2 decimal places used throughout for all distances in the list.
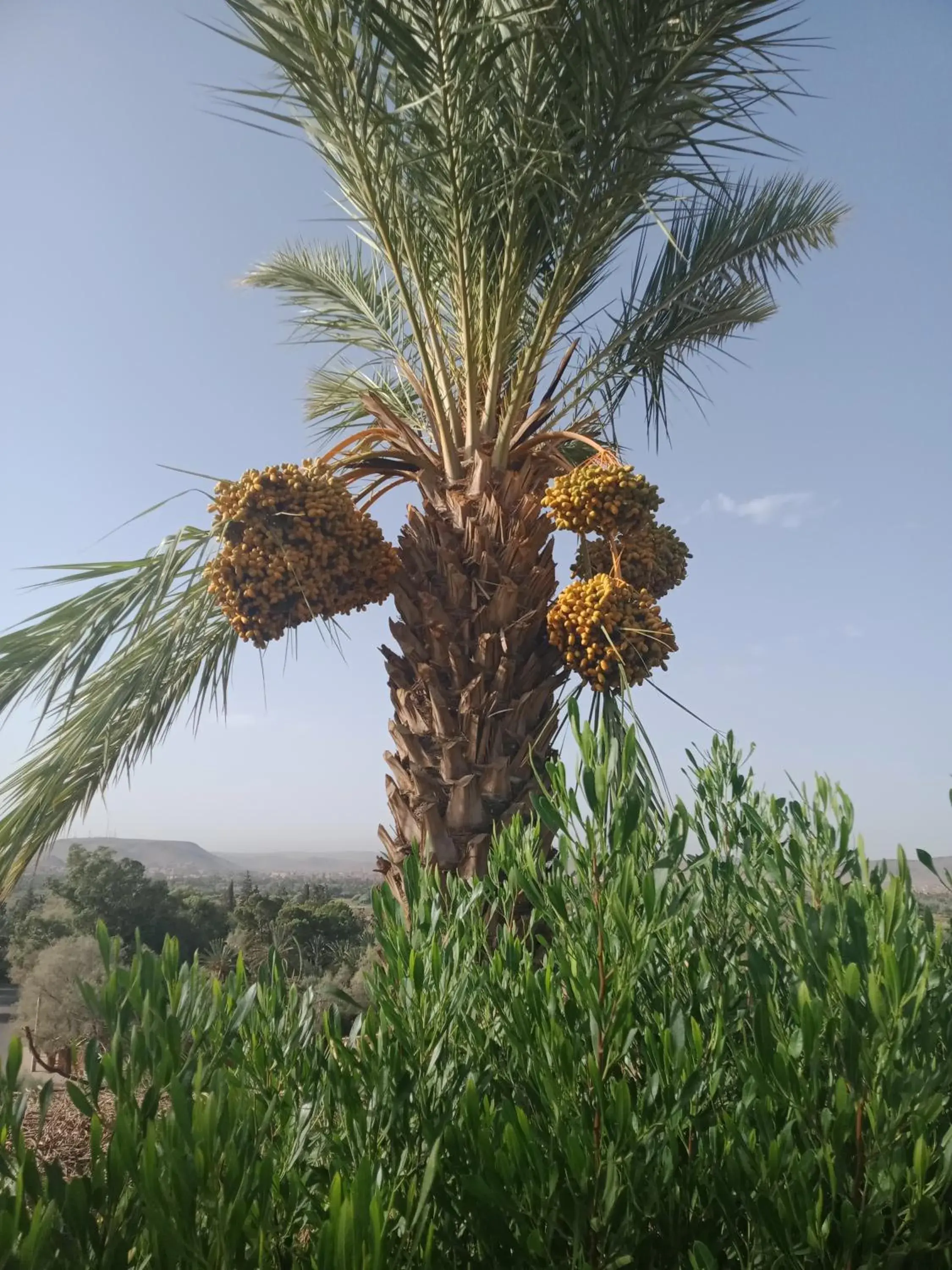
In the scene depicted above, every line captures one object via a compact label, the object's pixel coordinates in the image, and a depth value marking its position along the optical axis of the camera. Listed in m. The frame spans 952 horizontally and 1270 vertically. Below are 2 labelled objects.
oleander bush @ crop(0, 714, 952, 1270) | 0.64
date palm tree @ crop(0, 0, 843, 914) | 2.29
